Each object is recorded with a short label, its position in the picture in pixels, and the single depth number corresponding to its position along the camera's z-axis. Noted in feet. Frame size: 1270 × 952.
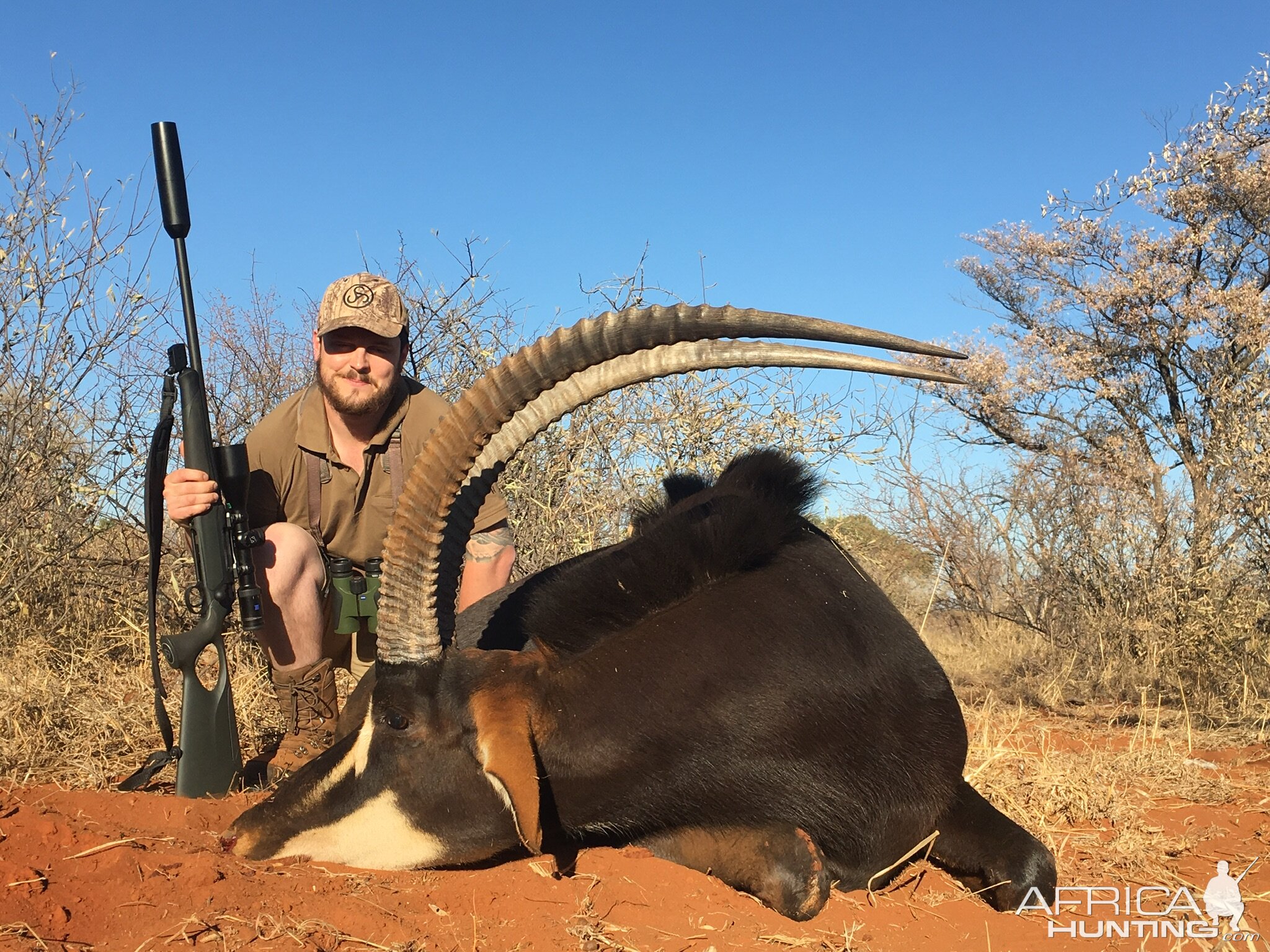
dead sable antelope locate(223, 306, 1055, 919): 8.47
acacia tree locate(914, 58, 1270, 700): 28.22
